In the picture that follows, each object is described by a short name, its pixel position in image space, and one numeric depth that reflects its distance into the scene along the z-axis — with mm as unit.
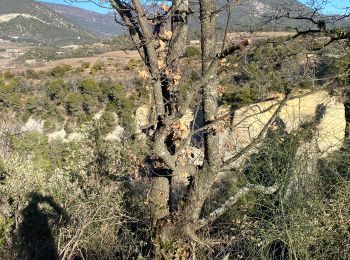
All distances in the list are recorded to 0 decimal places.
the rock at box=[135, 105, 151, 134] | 8586
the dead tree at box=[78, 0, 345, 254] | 4922
